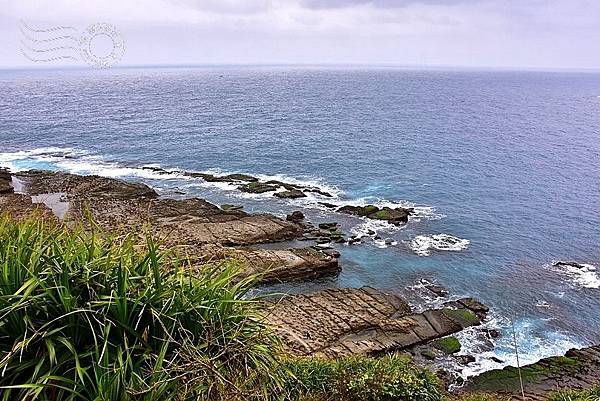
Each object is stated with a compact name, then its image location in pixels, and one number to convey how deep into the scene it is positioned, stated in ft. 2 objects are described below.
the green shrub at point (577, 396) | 47.93
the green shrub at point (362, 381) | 38.91
